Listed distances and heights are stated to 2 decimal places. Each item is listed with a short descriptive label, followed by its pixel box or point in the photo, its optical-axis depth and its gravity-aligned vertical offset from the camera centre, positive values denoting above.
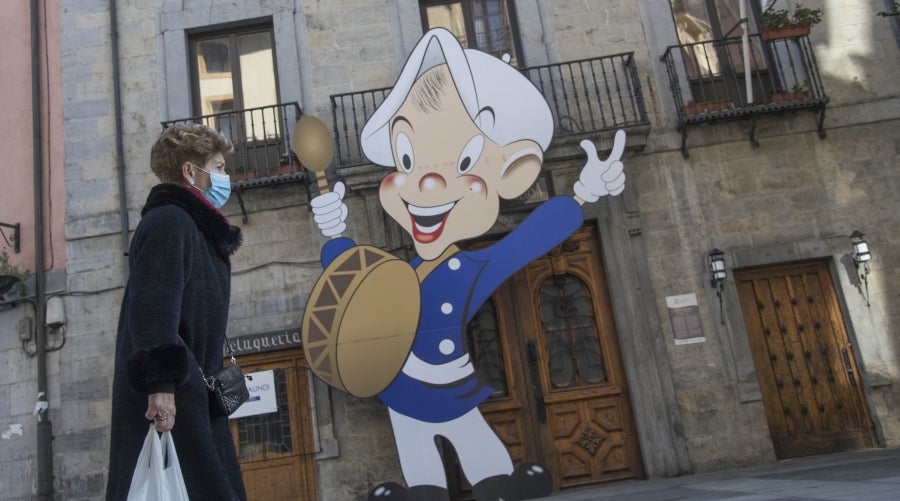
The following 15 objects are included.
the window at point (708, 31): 8.82 +4.33
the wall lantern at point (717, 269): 7.95 +1.34
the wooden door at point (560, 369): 7.80 +0.58
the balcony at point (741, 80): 8.30 +3.56
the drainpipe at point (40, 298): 7.79 +2.23
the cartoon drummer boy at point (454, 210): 6.94 +2.19
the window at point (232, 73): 9.03 +4.78
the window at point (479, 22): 9.10 +4.97
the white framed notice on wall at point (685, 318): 7.97 +0.88
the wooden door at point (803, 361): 7.87 +0.25
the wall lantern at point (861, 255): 7.95 +1.25
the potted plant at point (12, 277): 8.06 +2.43
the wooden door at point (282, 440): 7.88 +0.28
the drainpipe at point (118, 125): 8.41 +4.14
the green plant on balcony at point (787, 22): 8.31 +3.97
